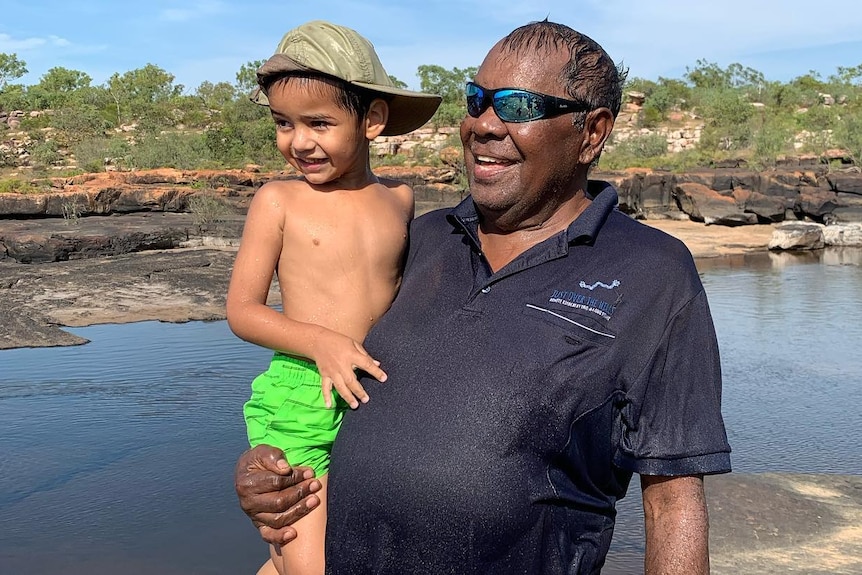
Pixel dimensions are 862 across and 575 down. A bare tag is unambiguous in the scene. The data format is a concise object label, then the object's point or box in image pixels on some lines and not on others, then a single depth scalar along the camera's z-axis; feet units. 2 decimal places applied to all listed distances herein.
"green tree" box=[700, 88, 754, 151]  112.47
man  5.17
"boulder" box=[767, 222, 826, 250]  62.64
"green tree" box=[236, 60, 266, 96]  132.26
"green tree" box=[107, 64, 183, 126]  127.13
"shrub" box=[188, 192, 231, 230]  62.34
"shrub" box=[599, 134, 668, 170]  105.70
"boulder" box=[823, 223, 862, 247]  64.18
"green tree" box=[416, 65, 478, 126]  130.52
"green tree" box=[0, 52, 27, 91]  158.92
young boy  6.42
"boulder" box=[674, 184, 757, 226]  74.23
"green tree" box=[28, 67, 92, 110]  146.92
